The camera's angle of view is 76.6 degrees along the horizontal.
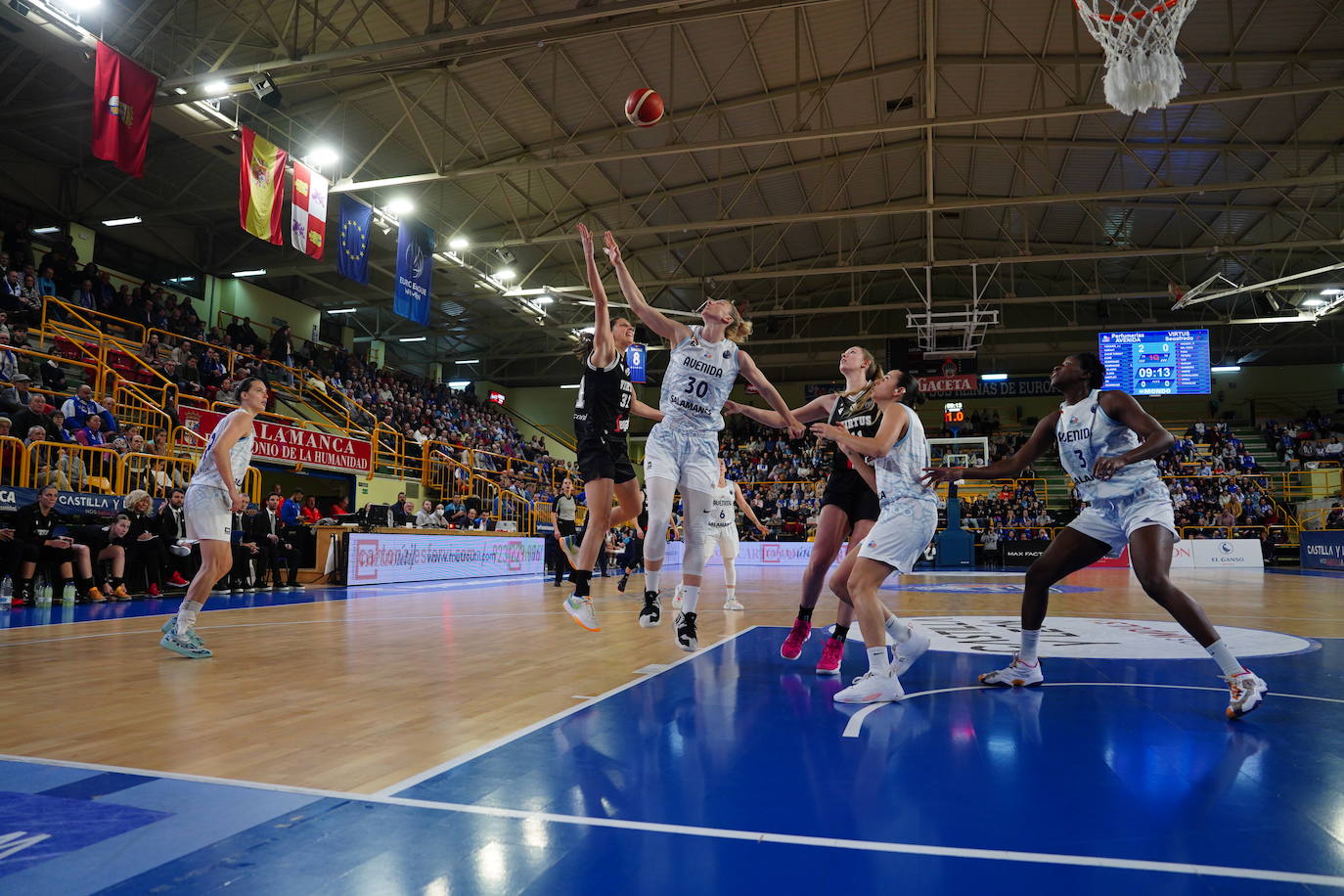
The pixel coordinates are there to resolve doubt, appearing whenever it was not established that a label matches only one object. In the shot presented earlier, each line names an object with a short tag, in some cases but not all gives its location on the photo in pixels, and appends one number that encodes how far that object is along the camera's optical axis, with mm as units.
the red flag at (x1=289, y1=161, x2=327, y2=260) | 15273
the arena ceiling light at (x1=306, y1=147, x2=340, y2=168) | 15820
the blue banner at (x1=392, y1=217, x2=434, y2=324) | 17625
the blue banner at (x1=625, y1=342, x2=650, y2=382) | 24734
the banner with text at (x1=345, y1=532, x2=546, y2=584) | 14523
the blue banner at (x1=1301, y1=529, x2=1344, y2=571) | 20844
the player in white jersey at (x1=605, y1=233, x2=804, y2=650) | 5223
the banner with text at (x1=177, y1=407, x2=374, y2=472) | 15611
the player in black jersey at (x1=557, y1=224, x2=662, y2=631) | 5863
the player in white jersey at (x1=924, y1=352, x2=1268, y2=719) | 4043
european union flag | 16531
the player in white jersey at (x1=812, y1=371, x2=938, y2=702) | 4121
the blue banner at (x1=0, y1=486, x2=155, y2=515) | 9102
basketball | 9164
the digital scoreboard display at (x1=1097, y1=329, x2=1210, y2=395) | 23125
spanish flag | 13969
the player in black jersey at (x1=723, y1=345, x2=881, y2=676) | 5281
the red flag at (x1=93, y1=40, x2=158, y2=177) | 11742
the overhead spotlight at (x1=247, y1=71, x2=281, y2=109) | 13828
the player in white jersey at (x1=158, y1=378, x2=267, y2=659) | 5512
